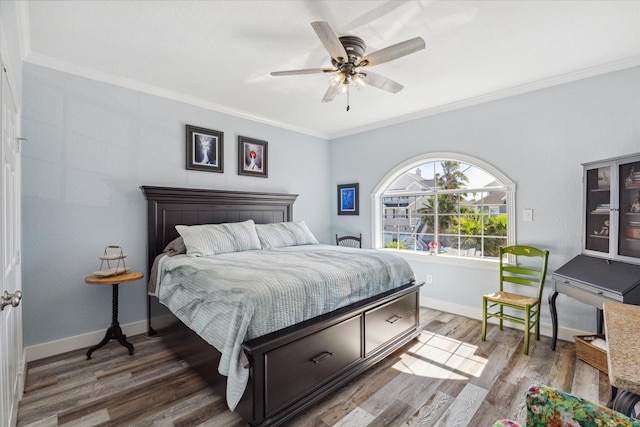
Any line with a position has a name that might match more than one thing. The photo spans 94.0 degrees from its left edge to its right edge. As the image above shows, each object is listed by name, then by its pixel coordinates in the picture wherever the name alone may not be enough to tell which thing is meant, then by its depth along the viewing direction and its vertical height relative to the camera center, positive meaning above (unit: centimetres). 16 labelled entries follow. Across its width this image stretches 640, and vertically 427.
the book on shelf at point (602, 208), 252 +5
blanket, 176 -56
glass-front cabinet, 231 +5
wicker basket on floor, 233 -114
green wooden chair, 285 -76
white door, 131 -30
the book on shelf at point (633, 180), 230 +27
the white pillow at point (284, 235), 361 -29
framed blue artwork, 489 +22
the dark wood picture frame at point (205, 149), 357 +77
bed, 174 -92
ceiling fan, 191 +110
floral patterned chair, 82 -57
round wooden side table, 264 -99
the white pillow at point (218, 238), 298 -28
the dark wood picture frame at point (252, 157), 406 +77
